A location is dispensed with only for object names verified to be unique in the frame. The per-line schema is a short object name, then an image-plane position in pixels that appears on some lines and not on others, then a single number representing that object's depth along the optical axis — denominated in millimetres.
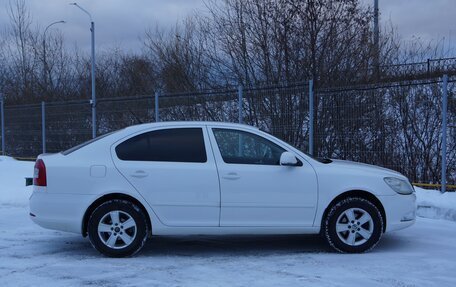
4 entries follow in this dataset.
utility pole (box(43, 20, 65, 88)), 26172
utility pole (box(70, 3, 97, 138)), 15180
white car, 6062
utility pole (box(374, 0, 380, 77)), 13266
